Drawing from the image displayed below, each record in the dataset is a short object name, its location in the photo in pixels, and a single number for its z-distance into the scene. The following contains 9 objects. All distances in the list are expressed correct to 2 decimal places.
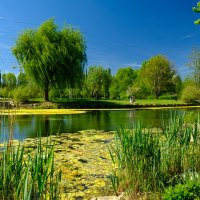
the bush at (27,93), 29.49
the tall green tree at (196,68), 48.12
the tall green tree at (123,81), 58.31
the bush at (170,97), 54.55
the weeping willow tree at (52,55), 29.22
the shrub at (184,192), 3.24
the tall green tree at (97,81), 51.80
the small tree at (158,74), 54.78
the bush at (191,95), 40.84
